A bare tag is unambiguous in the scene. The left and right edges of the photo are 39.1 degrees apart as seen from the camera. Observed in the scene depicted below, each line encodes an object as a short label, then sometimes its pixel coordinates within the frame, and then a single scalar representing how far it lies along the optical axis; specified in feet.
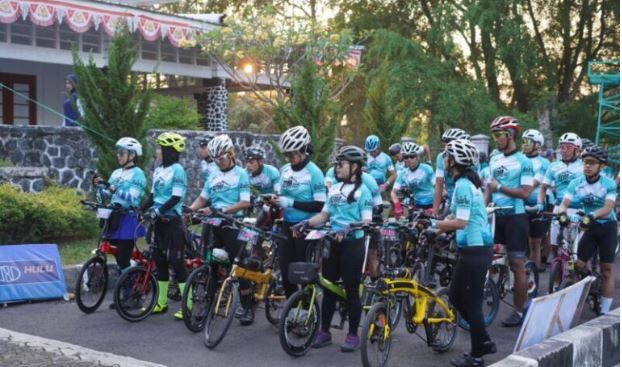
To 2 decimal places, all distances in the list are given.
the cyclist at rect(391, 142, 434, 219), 40.04
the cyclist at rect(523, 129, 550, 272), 35.73
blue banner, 32.12
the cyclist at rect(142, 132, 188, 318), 30.14
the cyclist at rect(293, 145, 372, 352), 25.32
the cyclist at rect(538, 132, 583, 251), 35.68
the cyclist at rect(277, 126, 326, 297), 28.45
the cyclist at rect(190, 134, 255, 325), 29.01
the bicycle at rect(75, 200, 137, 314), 30.60
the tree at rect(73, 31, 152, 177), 46.96
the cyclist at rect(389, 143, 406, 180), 44.39
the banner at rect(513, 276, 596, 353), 21.21
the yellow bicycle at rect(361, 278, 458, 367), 23.24
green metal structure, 81.46
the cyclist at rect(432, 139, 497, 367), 23.41
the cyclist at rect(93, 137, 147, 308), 30.99
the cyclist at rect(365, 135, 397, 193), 47.24
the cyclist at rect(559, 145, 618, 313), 30.58
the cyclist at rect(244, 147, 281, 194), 35.30
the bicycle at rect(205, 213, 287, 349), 25.88
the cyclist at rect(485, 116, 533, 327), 29.68
